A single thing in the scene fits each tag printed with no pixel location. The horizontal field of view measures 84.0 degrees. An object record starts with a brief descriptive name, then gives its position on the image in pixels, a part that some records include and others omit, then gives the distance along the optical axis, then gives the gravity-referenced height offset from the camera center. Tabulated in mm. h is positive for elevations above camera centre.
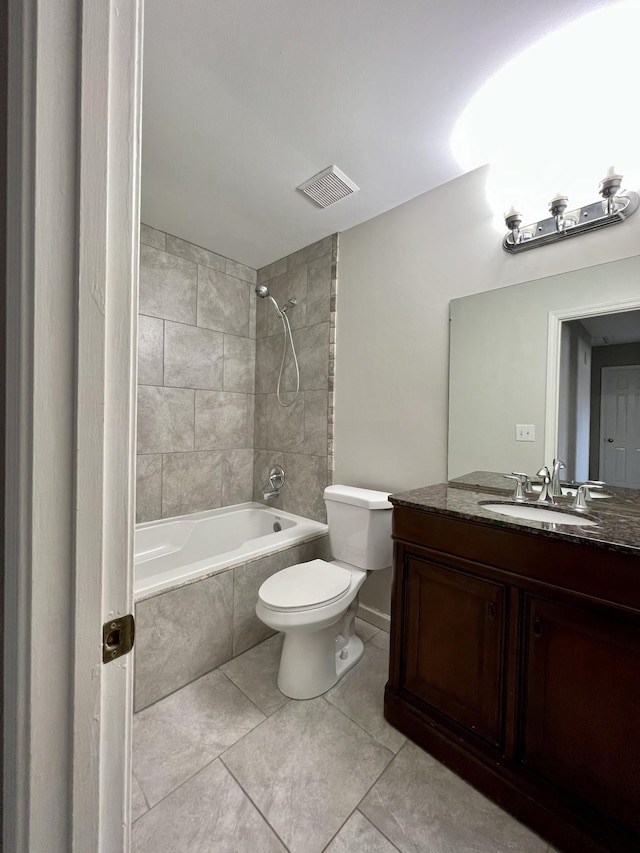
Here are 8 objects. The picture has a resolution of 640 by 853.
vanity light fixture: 1331 +841
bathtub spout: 2684 -460
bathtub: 1508 -863
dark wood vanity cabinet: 948 -739
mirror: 1429 +255
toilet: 1478 -756
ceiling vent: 1754 +1223
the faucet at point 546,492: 1416 -270
